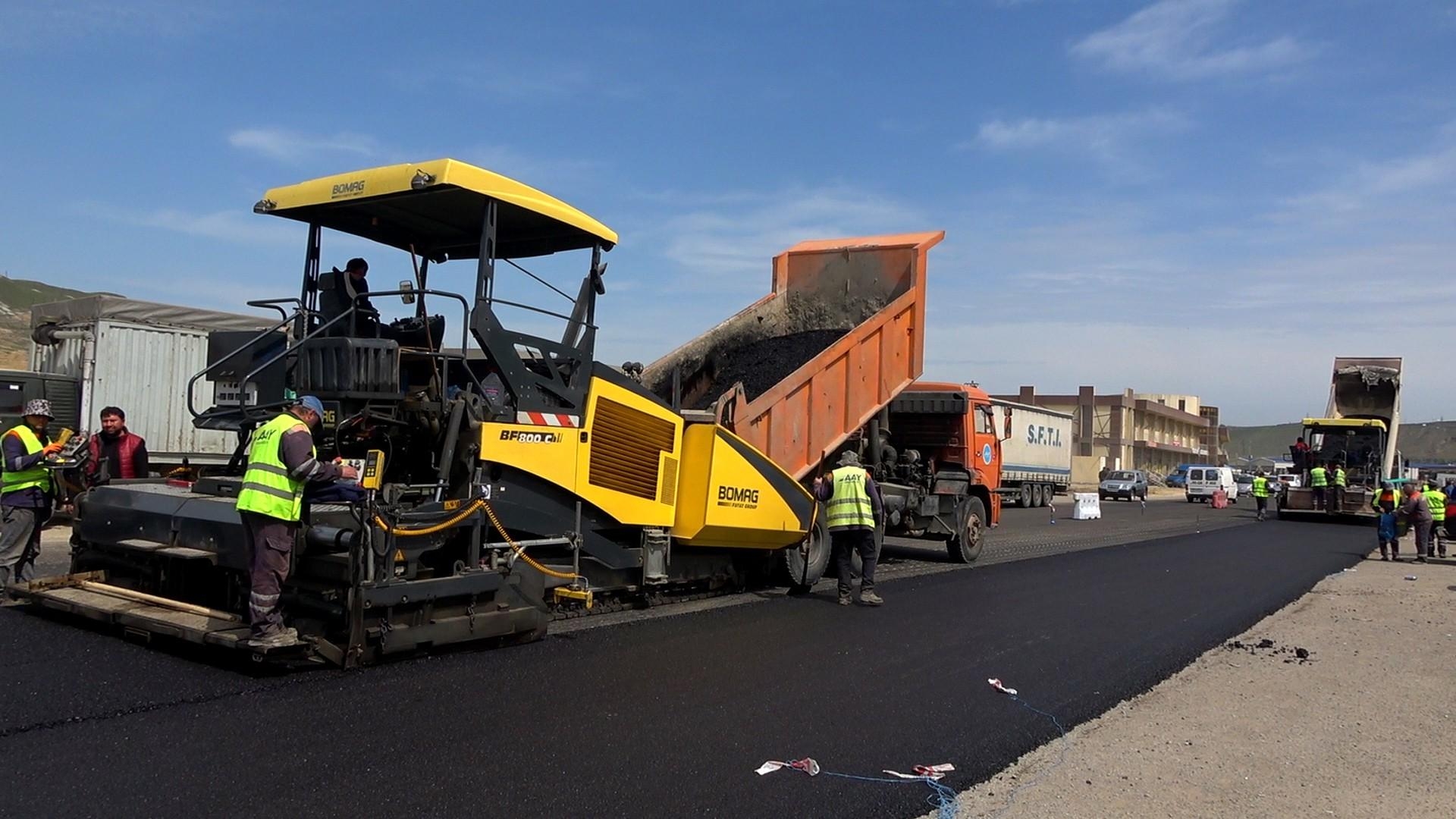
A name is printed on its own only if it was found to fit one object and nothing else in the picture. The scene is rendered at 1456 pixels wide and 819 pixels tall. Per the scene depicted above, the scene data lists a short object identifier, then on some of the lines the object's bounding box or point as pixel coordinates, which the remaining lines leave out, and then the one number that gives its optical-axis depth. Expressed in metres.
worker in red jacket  7.32
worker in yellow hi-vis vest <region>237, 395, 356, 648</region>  5.05
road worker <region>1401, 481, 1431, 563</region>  15.41
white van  39.66
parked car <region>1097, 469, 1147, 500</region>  39.22
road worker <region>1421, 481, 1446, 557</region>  15.91
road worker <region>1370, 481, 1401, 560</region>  15.71
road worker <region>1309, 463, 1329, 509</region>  24.78
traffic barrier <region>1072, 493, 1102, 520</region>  24.88
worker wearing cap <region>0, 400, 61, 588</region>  6.98
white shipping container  13.02
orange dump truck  9.33
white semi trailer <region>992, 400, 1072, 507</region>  29.81
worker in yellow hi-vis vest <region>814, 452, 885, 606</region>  8.90
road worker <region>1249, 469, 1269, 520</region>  26.17
